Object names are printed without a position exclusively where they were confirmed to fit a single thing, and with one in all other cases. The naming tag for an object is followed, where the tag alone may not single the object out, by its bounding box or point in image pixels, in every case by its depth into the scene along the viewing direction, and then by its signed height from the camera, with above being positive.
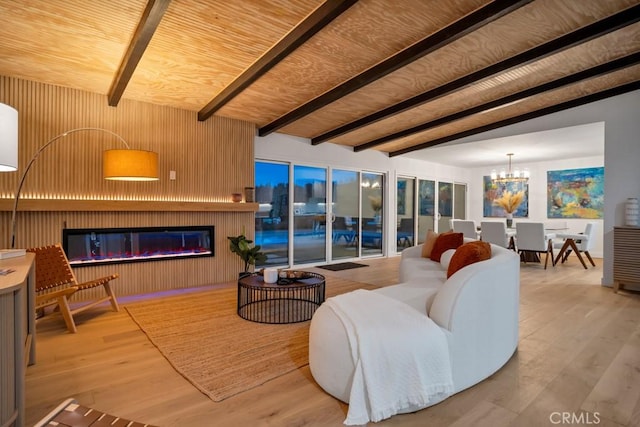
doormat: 6.46 -1.10
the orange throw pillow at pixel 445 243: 4.14 -0.40
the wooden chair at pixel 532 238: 6.45 -0.52
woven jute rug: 2.31 -1.12
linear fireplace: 4.26 -0.47
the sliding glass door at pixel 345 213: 7.25 -0.07
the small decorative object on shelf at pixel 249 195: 5.54 +0.24
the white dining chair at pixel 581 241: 6.59 -0.59
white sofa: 2.00 -0.73
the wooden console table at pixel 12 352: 1.43 -0.62
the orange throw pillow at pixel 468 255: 2.57 -0.34
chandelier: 7.47 +0.76
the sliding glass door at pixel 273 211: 6.23 -0.03
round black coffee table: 3.34 -1.10
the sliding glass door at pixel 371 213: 7.81 -0.07
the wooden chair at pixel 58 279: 3.11 -0.71
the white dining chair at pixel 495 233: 6.74 -0.45
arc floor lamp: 3.72 +0.49
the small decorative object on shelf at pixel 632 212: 4.66 -0.02
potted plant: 5.09 -0.61
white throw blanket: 1.81 -0.84
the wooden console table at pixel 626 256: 4.48 -0.61
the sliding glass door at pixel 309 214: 6.61 -0.09
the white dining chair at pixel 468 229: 7.41 -0.40
